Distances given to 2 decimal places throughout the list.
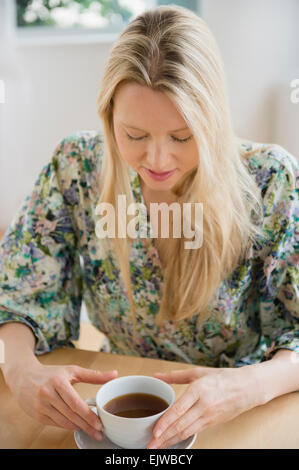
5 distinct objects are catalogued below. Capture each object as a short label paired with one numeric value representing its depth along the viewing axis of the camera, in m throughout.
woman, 0.82
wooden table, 0.73
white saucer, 0.69
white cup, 0.64
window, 2.77
